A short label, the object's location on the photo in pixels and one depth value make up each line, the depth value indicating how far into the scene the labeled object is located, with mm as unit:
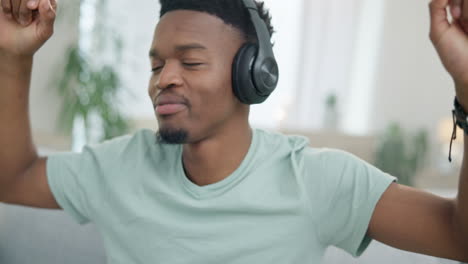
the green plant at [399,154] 4336
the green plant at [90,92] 3443
